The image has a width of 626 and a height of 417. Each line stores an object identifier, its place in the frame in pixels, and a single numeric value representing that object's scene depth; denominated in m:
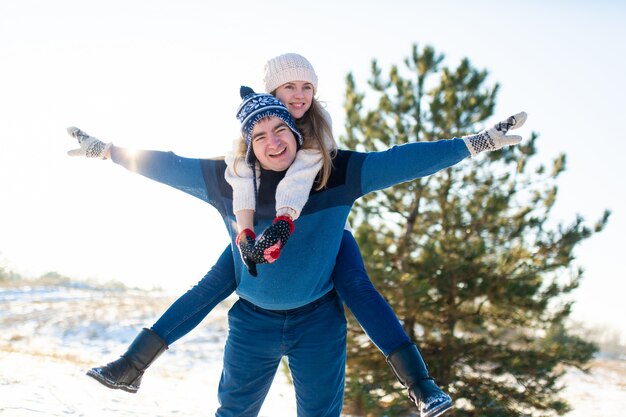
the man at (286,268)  2.35
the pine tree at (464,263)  6.15
